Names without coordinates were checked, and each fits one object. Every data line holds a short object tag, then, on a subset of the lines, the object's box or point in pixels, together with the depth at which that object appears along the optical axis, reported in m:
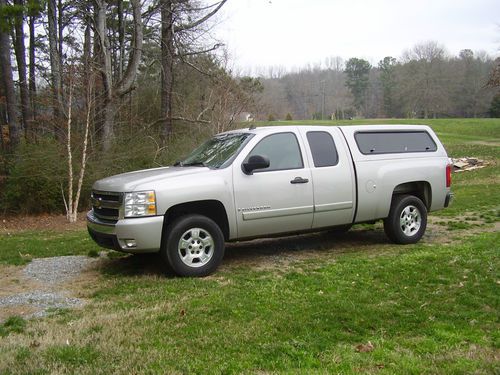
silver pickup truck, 6.10
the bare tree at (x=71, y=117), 14.25
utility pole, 93.75
